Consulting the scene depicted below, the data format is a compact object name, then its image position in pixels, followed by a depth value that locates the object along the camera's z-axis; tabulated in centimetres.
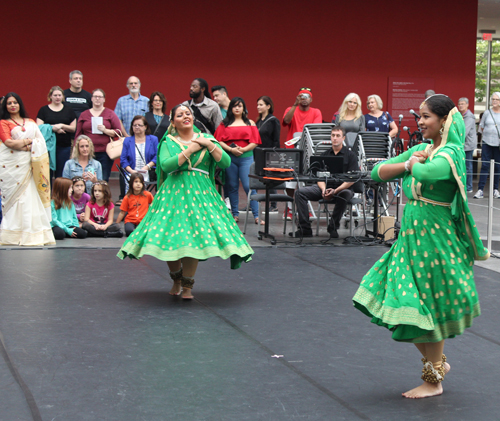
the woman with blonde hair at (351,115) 997
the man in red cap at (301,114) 1004
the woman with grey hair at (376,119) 1057
